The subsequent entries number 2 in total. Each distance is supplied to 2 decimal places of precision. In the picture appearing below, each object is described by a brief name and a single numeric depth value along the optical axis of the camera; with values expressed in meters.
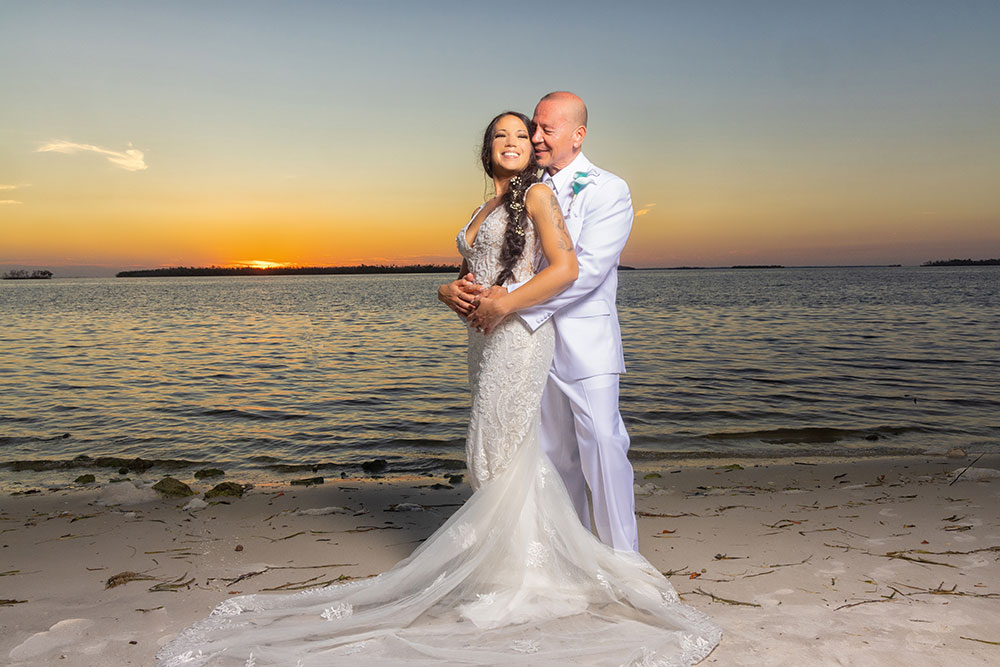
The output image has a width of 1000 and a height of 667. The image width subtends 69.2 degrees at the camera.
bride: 3.11
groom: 3.32
